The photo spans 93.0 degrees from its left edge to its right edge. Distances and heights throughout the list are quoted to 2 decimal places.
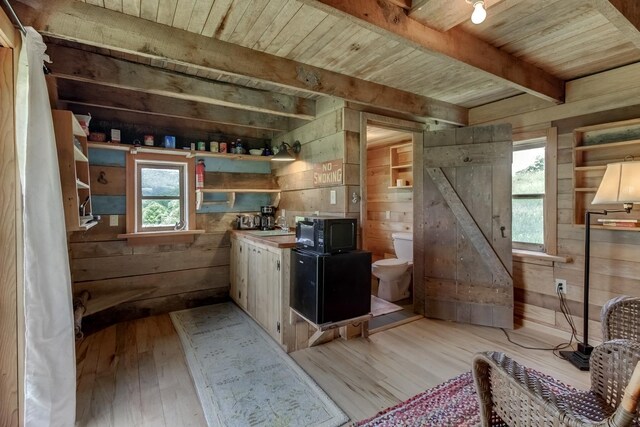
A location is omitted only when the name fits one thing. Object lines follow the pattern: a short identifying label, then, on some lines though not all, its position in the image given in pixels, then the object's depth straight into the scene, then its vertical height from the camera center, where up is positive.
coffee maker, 3.74 -0.14
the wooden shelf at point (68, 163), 1.83 +0.26
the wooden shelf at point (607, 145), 2.26 +0.47
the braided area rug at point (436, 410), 1.66 -1.18
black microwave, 2.20 -0.22
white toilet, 3.65 -0.86
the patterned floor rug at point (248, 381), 1.74 -1.20
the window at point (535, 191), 2.76 +0.13
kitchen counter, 2.49 -0.30
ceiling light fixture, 1.34 +0.86
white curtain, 1.48 -0.22
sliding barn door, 2.87 -0.20
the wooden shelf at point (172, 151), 2.88 +0.57
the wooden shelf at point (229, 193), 3.38 +0.15
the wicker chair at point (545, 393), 0.82 -0.57
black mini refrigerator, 2.15 -0.59
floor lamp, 1.90 +0.06
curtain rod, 1.33 +0.84
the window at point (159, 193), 3.17 +0.14
